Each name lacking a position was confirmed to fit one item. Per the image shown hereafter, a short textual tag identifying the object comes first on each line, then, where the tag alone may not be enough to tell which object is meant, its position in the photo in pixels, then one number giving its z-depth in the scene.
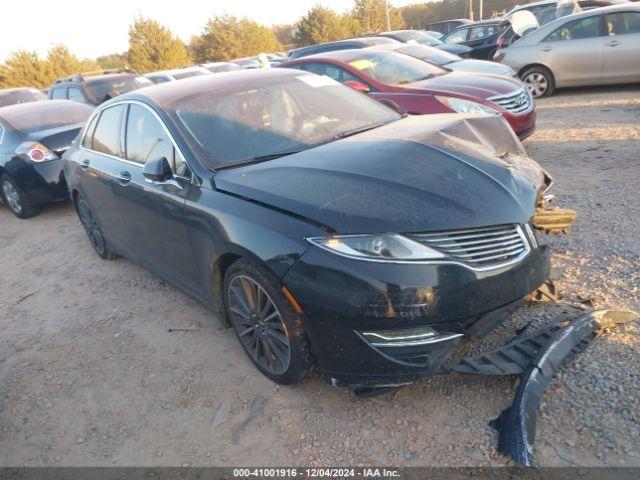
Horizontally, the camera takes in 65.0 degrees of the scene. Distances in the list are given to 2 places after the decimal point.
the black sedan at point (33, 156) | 6.71
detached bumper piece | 2.20
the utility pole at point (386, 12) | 31.24
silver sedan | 8.72
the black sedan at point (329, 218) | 2.27
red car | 5.89
